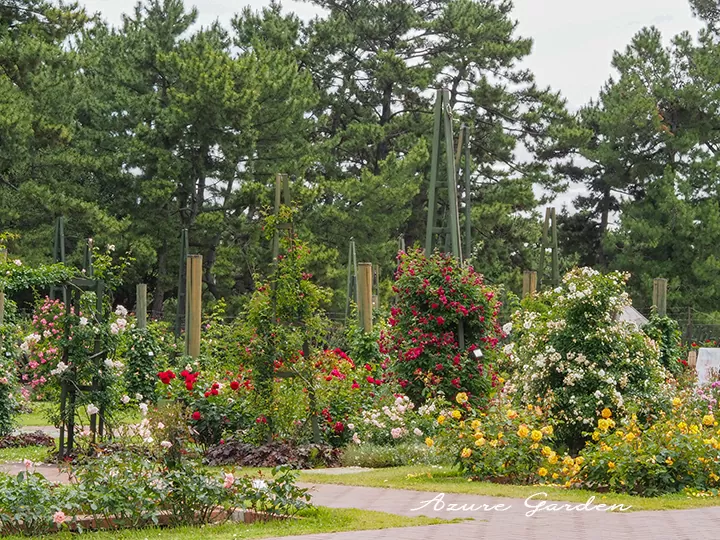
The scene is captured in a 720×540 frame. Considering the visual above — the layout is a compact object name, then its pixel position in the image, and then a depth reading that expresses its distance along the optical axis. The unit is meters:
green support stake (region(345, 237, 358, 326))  27.01
